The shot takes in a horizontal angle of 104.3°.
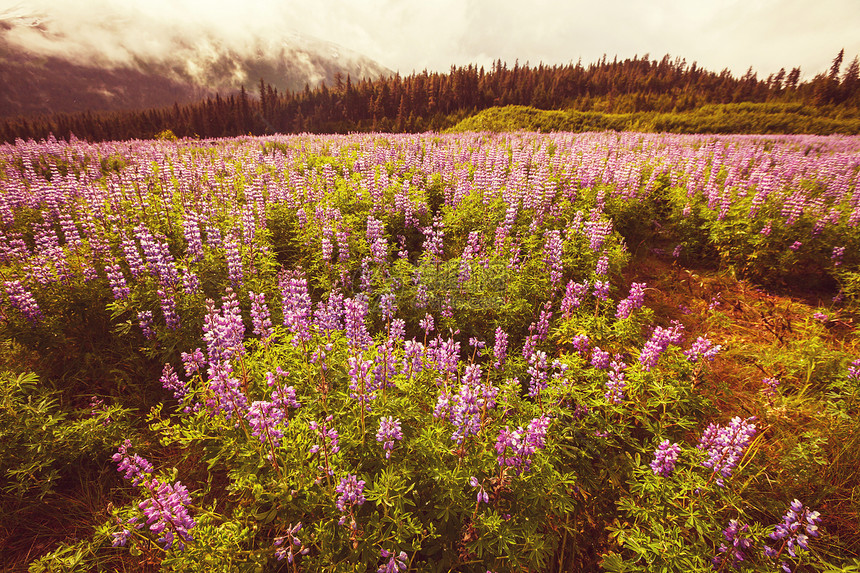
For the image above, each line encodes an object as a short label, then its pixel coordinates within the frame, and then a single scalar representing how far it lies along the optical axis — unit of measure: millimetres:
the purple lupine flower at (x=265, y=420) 2814
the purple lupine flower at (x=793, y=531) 2541
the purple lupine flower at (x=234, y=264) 5726
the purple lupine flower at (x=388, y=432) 2941
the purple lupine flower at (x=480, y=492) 2674
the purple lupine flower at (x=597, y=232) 7098
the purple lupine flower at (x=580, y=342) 4630
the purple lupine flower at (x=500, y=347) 4586
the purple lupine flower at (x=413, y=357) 3893
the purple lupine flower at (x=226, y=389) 3123
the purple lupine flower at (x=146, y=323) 4989
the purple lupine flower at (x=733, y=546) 2785
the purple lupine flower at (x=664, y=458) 3180
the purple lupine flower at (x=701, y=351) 3969
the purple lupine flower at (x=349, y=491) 2660
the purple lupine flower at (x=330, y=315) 4252
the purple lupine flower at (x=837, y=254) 7489
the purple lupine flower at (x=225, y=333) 3650
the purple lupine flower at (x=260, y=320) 4074
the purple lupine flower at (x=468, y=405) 3039
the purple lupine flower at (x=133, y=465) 2989
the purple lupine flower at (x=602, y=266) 6176
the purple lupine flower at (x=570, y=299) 5461
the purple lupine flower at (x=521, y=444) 2811
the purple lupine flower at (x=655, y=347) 4090
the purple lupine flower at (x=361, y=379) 3135
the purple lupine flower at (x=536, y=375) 3655
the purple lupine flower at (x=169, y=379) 4121
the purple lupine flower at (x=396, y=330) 4422
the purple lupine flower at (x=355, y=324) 3844
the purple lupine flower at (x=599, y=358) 4187
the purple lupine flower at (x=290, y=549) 2447
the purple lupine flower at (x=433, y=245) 6566
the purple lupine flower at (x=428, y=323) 4588
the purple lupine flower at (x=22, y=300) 5059
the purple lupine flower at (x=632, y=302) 5203
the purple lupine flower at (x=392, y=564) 2481
